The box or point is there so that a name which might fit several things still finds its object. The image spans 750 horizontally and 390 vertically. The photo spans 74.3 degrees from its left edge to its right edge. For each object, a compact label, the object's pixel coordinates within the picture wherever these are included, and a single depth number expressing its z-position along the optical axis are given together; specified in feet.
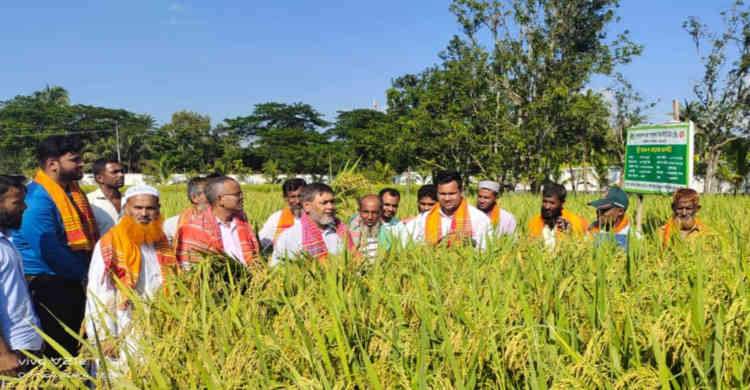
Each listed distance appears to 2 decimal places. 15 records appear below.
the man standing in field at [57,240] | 8.57
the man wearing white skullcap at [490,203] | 13.39
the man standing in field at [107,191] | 11.39
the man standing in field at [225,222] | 9.27
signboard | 16.20
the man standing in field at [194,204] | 11.53
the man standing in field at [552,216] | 12.36
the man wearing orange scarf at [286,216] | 12.99
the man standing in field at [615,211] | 10.97
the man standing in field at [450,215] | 11.14
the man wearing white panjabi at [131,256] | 7.14
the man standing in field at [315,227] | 9.19
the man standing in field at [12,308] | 6.25
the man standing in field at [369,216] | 11.75
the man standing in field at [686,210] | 10.75
